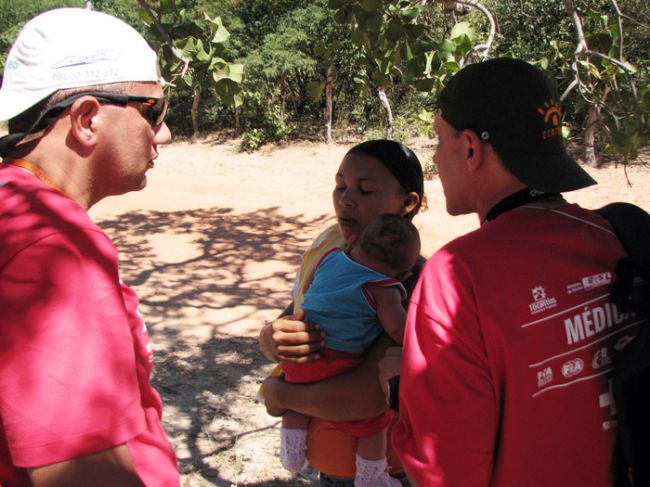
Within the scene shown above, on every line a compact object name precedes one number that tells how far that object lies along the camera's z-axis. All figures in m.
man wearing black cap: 1.39
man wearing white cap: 1.21
